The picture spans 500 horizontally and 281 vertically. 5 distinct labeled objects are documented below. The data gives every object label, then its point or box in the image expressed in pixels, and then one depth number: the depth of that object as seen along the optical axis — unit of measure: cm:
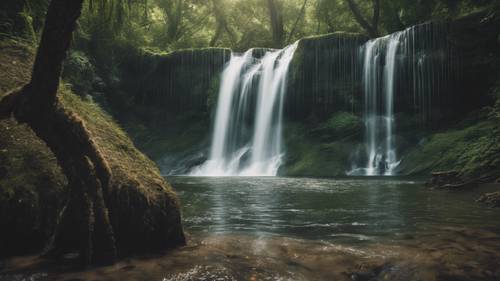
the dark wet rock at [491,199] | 650
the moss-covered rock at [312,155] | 1836
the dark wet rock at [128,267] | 300
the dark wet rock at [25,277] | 275
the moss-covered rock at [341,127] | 1984
